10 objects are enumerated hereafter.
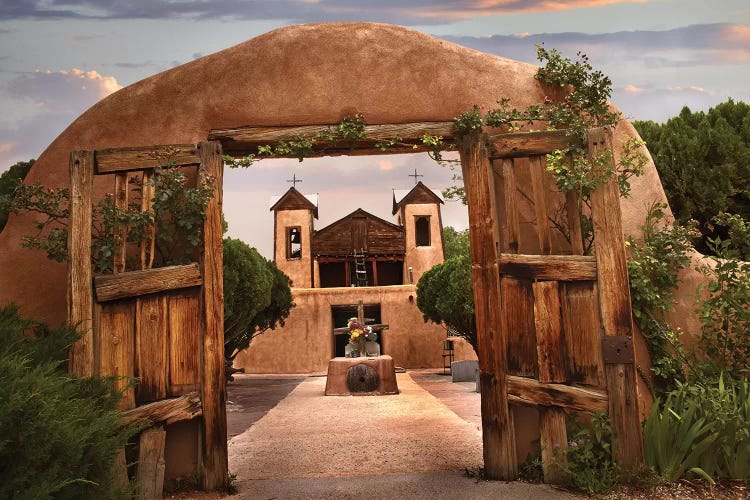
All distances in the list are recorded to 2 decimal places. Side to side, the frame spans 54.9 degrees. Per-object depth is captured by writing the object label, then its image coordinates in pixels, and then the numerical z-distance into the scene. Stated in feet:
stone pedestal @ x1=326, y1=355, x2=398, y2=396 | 55.93
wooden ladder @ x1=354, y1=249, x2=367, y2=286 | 108.78
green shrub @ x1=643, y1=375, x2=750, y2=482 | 19.20
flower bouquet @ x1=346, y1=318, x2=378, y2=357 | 58.90
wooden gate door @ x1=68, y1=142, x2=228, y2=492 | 19.15
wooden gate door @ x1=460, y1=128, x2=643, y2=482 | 19.71
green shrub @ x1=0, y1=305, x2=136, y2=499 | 11.32
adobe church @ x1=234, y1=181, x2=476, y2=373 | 90.63
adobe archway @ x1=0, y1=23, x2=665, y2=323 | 22.15
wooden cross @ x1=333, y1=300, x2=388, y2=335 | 59.80
